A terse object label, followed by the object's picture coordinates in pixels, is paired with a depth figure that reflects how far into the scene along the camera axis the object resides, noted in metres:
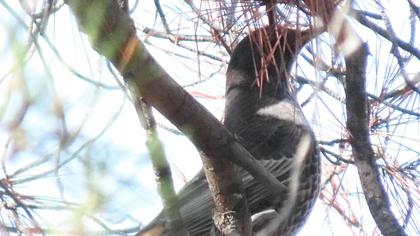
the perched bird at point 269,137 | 5.68
